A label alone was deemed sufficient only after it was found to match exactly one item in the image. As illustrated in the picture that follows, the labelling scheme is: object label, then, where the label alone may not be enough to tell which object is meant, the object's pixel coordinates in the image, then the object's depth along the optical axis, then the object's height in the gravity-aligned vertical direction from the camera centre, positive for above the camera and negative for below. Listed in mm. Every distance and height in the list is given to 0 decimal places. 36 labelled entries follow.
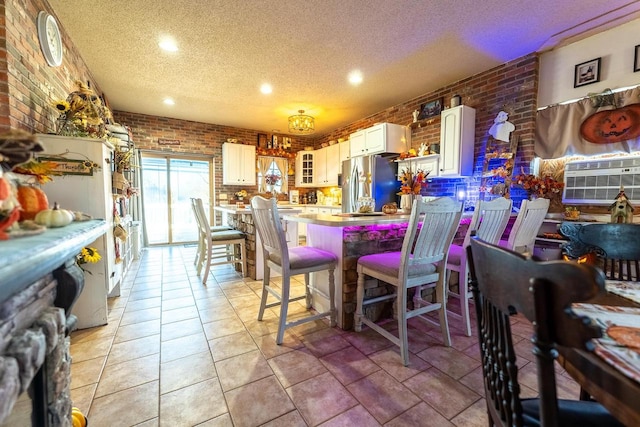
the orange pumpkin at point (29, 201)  820 -29
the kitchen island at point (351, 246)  2070 -425
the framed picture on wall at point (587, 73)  2654 +1290
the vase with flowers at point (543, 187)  2779 +112
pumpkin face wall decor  2463 +719
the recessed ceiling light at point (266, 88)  3740 +1552
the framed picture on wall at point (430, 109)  3881 +1322
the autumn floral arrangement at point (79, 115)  2125 +637
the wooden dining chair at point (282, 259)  1862 -486
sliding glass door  5492 +32
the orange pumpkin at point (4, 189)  625 +7
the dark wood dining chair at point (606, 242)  1189 -204
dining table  496 -346
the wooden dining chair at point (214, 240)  3238 -587
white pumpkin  831 -81
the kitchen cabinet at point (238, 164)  5707 +672
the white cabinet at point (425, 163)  3809 +507
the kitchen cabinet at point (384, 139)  4254 +955
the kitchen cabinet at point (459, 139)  3398 +758
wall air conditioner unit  2510 +187
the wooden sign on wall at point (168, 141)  5328 +1069
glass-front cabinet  6547 +701
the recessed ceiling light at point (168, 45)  2693 +1558
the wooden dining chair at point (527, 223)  2207 -225
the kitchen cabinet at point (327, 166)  5793 +665
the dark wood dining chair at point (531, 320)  438 -243
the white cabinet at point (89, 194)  1951 -11
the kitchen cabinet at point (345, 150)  5426 +944
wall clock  2066 +1275
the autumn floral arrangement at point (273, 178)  4864 +301
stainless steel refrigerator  4383 +290
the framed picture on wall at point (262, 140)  6262 +1300
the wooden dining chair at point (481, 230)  1903 -254
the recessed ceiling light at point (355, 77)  3398 +1582
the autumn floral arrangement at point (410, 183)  2568 +129
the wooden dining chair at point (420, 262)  1658 -465
